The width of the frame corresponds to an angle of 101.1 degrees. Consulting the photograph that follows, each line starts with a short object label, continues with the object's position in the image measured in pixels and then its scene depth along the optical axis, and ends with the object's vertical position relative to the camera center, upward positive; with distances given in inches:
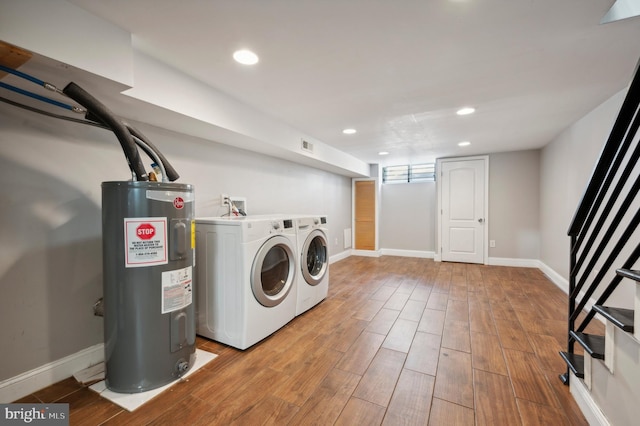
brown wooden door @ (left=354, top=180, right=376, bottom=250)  223.8 -4.9
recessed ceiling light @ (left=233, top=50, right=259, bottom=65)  63.9 +38.0
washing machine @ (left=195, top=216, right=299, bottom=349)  75.4 -21.5
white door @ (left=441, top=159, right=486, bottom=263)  191.6 -1.9
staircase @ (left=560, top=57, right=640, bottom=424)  40.3 -20.6
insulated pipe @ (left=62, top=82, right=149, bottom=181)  51.5 +18.3
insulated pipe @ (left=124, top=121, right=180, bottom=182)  62.3 +12.8
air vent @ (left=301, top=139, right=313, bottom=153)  131.6 +32.1
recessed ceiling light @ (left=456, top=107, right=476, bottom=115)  100.0 +38.1
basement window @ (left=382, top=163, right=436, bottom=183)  218.7 +30.5
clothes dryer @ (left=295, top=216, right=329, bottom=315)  100.5 -22.5
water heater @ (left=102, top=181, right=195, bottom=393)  57.4 -16.3
